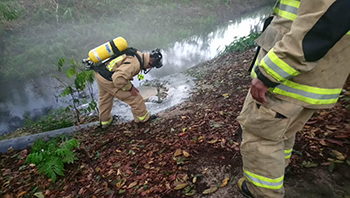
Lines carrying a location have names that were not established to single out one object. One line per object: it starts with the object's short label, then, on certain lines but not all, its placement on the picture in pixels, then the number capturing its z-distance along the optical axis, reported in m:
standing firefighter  1.27
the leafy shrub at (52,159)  2.54
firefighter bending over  3.95
